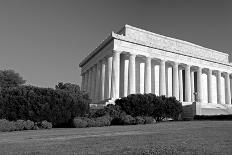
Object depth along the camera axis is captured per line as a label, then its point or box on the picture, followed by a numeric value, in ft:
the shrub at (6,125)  106.22
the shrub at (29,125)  111.63
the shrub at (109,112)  138.41
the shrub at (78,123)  117.39
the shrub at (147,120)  131.34
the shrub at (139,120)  128.57
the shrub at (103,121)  121.89
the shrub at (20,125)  110.01
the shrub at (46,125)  114.62
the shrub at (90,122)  121.80
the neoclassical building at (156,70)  200.85
